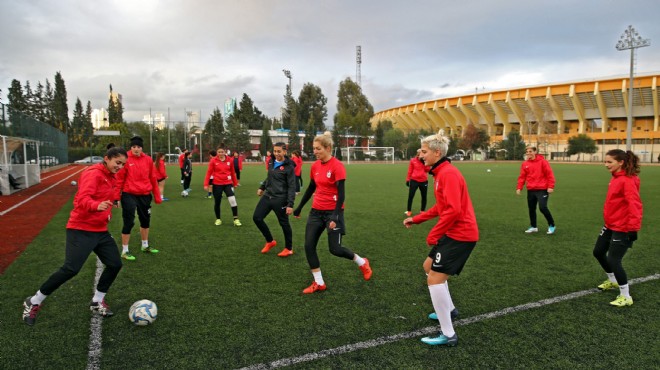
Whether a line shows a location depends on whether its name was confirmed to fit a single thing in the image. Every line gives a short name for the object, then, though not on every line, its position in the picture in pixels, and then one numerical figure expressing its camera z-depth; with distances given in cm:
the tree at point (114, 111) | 7800
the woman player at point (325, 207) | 502
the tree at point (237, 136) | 6112
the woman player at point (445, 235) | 355
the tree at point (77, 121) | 7350
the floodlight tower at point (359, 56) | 9354
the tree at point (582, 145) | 6488
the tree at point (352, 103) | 7981
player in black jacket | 681
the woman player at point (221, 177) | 946
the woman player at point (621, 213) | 451
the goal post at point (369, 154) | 6293
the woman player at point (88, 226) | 403
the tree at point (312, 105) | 7912
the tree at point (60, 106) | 6888
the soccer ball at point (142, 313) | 407
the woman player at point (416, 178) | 1094
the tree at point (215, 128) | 5950
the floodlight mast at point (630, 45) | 3709
